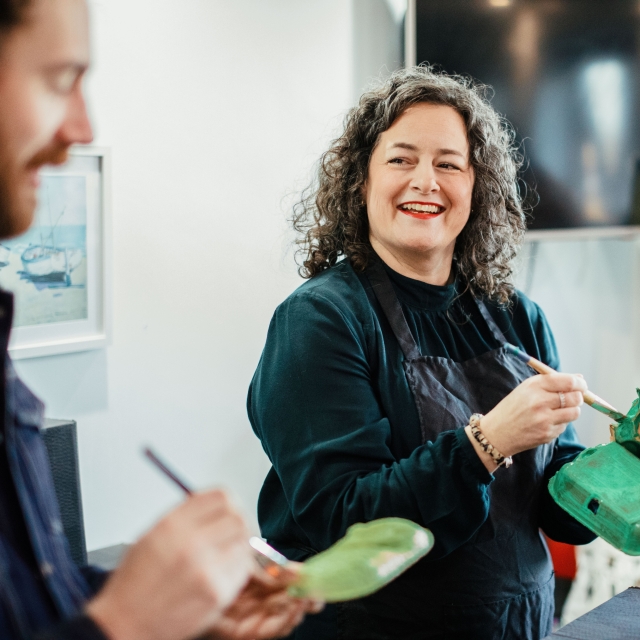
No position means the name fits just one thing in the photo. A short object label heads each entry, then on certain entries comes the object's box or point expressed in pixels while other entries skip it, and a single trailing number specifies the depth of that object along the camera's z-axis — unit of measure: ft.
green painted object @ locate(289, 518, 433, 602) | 2.37
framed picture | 5.91
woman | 4.28
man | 1.95
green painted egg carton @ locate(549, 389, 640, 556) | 3.84
